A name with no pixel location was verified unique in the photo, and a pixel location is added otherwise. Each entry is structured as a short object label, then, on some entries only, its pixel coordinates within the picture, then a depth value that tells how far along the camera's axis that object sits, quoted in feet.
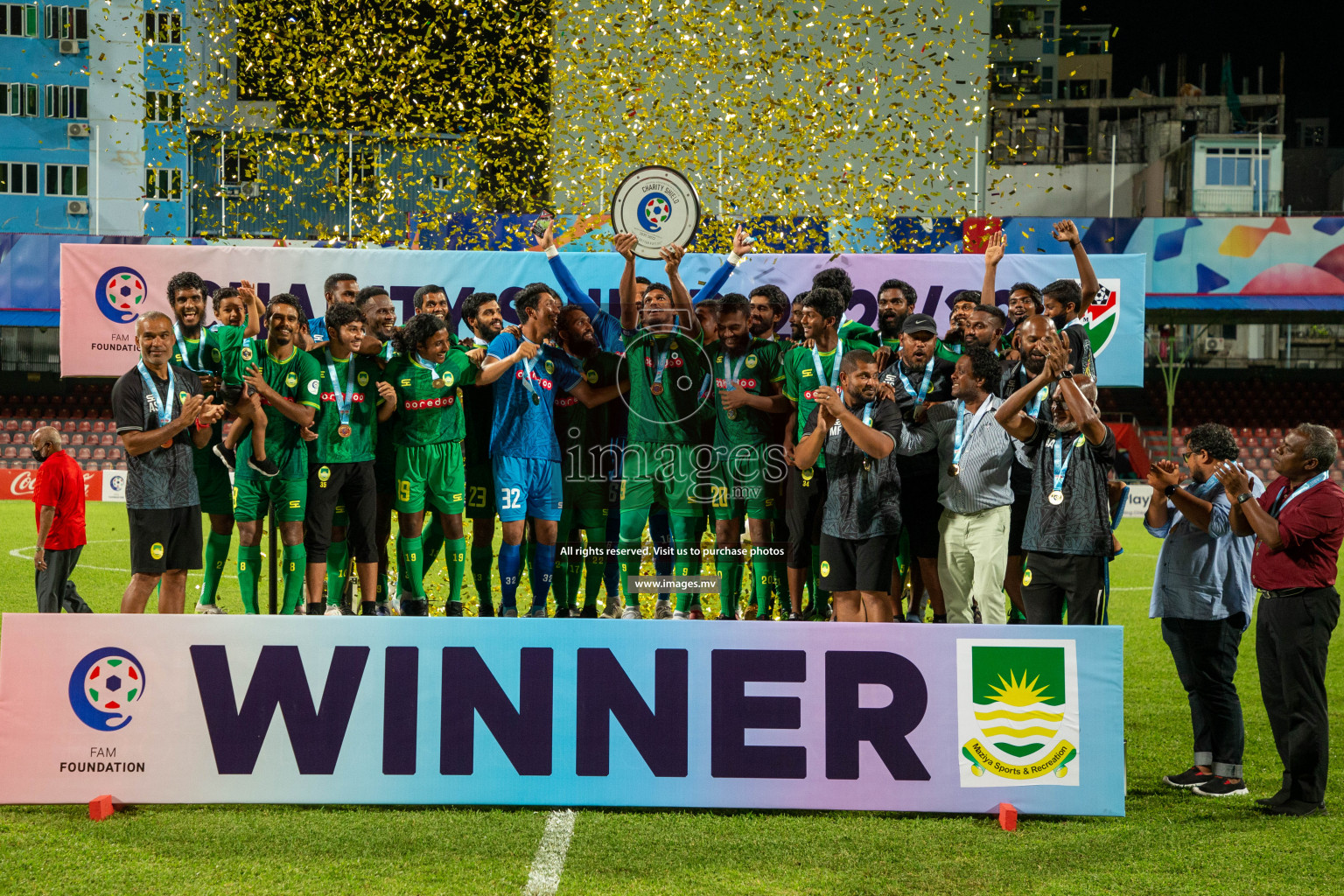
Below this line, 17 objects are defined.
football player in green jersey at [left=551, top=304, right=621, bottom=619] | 22.91
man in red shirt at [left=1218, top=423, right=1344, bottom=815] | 18.43
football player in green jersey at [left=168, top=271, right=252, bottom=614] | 22.41
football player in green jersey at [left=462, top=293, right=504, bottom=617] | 23.82
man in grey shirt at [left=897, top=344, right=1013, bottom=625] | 20.45
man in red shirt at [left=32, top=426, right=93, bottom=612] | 30.27
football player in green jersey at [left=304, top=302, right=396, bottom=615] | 22.53
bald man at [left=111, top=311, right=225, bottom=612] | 20.20
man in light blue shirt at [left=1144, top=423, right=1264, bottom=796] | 19.72
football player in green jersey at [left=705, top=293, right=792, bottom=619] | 22.36
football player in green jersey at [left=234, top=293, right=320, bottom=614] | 22.53
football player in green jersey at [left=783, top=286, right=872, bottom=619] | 21.59
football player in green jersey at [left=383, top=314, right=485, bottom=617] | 22.48
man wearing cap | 21.42
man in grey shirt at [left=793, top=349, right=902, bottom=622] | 19.77
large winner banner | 17.51
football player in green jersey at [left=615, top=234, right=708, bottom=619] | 22.03
